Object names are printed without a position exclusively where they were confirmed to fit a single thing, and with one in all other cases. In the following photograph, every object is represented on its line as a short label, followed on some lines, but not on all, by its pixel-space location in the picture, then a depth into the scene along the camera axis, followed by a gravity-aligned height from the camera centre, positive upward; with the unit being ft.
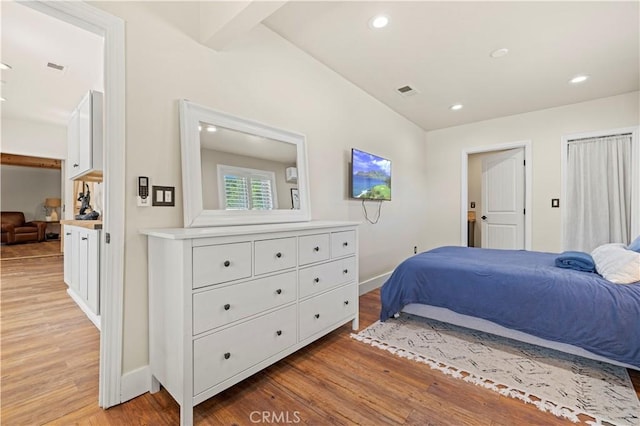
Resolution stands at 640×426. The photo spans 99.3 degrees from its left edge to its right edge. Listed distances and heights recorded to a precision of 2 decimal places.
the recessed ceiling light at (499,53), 8.45 +5.01
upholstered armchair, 22.25 -1.15
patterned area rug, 4.87 -3.48
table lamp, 26.27 +0.97
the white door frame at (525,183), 13.63 +1.51
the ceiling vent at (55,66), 9.92 +5.51
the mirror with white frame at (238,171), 5.78 +1.06
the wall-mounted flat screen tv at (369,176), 10.28 +1.46
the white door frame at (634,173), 11.33 +1.55
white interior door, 14.15 +0.60
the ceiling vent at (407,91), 11.14 +5.08
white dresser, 4.34 -1.67
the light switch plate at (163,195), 5.39 +0.38
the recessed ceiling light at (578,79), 10.07 +4.96
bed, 5.43 -2.15
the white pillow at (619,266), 5.69 -1.24
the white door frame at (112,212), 4.85 +0.05
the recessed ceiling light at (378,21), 7.05 +5.05
